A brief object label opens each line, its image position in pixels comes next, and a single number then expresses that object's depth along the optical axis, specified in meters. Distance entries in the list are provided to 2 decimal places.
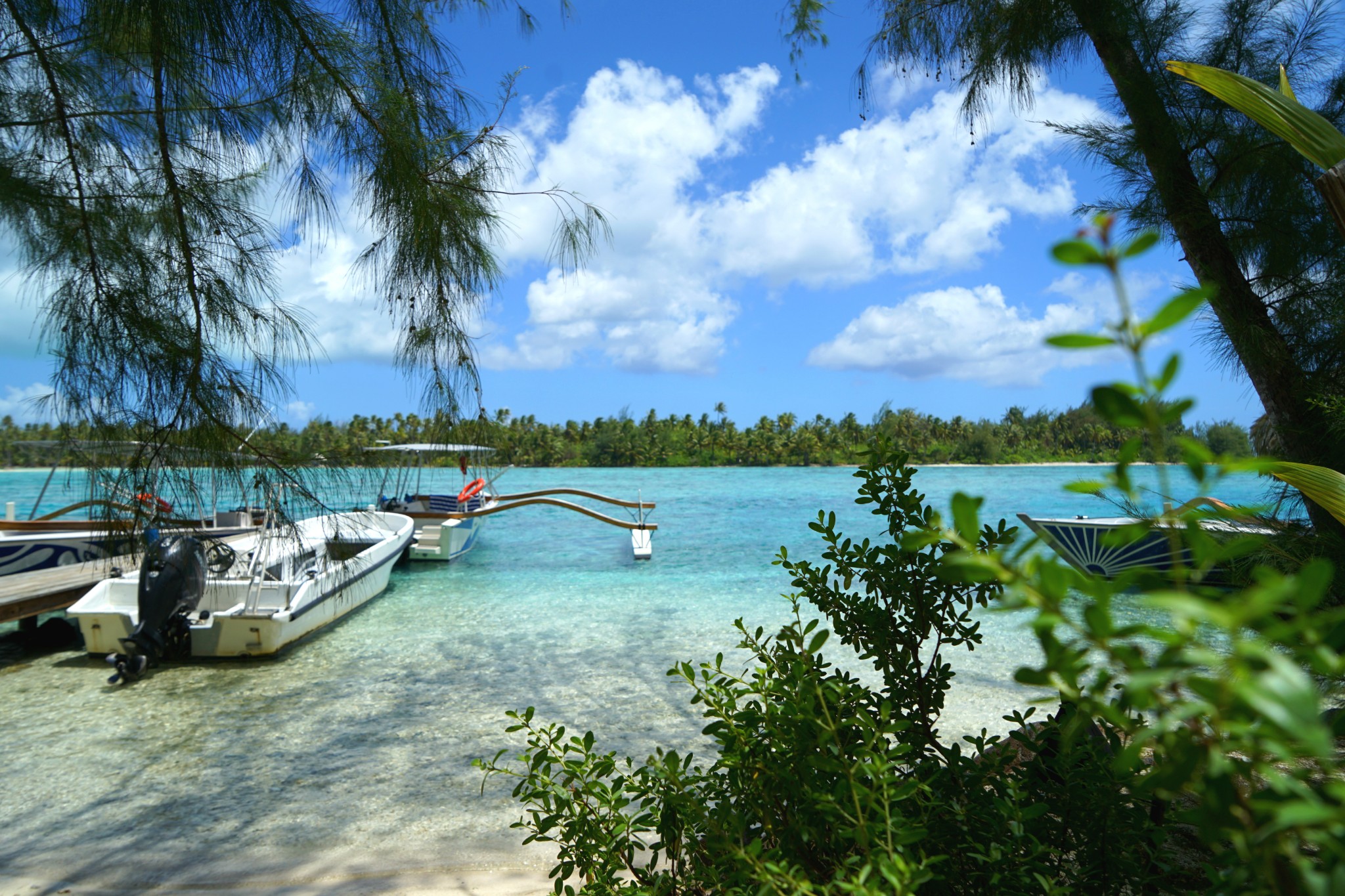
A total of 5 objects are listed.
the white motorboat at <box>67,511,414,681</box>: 6.08
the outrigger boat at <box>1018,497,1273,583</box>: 8.23
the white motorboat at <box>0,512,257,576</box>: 8.12
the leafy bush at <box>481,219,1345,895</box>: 0.39
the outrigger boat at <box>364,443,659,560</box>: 10.97
